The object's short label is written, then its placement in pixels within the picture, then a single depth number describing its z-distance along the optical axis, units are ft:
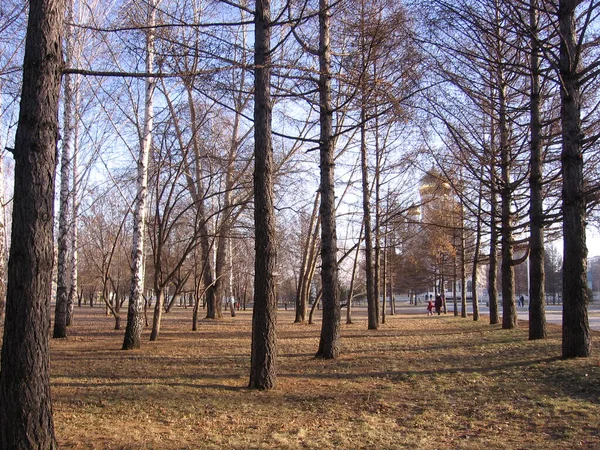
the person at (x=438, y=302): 101.76
